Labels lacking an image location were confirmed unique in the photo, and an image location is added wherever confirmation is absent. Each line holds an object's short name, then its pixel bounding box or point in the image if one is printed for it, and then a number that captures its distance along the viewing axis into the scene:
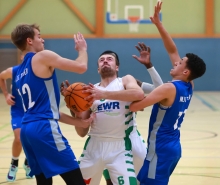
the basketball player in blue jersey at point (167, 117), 7.21
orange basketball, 7.17
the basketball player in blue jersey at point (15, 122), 10.48
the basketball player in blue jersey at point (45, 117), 6.63
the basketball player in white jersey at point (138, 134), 7.94
